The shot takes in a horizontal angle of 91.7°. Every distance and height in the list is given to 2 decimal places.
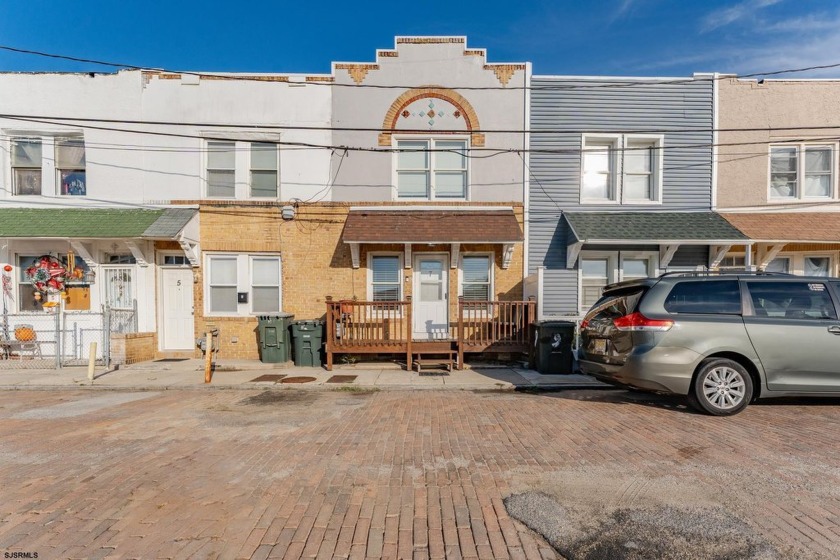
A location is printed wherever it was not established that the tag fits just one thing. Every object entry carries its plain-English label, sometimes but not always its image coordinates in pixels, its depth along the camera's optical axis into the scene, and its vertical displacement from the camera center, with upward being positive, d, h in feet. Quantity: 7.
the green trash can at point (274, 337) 32.07 -4.86
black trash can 28.40 -4.91
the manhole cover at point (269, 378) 26.82 -6.91
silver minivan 18.08 -2.74
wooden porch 30.30 -4.26
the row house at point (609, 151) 34.24 +10.03
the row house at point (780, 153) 33.86 +10.43
